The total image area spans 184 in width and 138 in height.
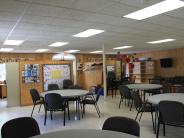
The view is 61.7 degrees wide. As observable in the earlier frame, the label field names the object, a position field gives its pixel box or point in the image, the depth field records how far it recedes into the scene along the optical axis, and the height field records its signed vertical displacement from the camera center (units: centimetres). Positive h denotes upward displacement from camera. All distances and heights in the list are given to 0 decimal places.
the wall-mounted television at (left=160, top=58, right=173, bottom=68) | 988 +28
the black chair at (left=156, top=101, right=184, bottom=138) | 276 -84
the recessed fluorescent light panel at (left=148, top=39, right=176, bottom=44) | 679 +117
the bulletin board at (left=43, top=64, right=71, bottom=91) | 692 -26
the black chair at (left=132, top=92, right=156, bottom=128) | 361 -95
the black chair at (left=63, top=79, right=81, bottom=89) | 685 -69
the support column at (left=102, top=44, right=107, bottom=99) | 695 -41
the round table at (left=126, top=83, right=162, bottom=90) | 541 -73
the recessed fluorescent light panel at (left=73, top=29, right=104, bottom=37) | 472 +112
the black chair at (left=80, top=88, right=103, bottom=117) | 458 -102
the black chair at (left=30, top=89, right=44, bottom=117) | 465 -88
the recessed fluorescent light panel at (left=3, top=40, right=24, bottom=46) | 590 +106
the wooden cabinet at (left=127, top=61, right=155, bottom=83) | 1065 -29
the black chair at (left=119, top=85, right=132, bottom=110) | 520 -85
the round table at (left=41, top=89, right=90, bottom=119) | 429 -76
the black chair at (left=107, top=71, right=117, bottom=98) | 790 -86
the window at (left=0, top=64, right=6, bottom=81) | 915 -28
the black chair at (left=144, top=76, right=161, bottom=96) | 585 -94
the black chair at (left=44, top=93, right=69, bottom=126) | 397 -88
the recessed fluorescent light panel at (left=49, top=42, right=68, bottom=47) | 672 +109
